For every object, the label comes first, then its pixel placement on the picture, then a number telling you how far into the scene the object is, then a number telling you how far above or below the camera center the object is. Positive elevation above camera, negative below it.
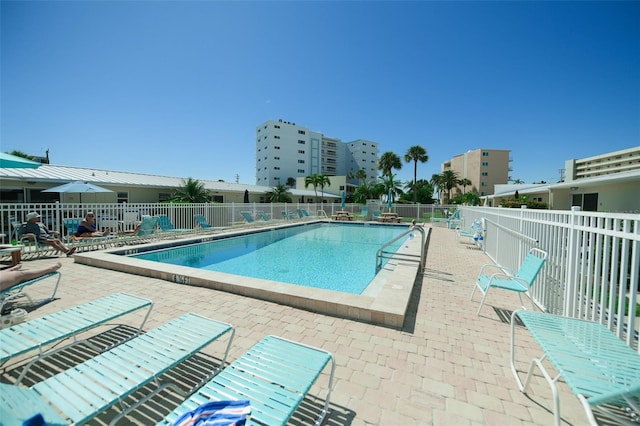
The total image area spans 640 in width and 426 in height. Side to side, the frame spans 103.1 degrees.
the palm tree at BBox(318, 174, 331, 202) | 43.36 +3.96
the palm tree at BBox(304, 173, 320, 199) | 43.47 +3.82
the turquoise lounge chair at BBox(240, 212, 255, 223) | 16.25 -1.01
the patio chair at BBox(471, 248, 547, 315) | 3.73 -1.18
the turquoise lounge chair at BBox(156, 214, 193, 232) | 10.55 -1.00
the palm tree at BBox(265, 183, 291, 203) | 32.59 +0.96
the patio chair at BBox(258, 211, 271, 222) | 17.64 -0.98
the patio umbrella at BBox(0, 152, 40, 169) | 4.03 +0.61
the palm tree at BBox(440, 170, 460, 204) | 61.40 +5.79
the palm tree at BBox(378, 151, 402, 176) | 49.53 +8.05
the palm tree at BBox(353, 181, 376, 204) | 43.69 +1.67
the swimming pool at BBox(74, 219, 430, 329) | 3.90 -1.59
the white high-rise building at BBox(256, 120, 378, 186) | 62.94 +13.16
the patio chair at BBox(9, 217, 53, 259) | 7.25 -1.25
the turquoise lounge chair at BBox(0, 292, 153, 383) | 2.25 -1.31
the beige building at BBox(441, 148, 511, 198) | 65.75 +9.27
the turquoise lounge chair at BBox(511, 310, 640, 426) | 1.54 -1.14
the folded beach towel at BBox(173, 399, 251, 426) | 1.36 -1.20
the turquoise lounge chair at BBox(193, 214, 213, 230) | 12.54 -1.02
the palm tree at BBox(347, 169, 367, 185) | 59.85 +6.59
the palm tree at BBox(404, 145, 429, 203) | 42.94 +8.19
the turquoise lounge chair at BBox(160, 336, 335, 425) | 1.57 -1.30
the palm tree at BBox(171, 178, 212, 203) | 20.44 +0.60
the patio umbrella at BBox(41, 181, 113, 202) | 9.98 +0.44
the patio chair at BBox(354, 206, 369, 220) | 25.63 -1.21
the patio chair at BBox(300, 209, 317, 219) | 21.78 -1.00
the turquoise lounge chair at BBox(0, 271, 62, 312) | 3.58 -1.45
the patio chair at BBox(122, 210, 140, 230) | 10.27 -0.81
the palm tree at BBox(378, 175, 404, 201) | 41.56 +3.10
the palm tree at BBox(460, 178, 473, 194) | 66.03 +5.73
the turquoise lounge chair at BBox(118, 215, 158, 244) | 9.48 -1.25
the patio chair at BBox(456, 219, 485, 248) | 9.64 -1.23
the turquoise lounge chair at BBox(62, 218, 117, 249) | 8.27 -1.30
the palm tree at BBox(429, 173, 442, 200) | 65.19 +5.71
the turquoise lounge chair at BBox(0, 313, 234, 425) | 1.30 -1.29
